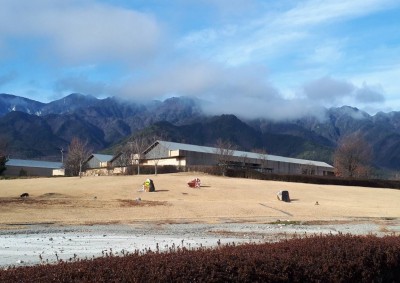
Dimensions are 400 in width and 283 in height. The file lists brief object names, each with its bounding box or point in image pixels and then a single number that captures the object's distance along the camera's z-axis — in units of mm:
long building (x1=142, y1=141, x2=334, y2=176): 107500
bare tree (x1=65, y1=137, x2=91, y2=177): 101188
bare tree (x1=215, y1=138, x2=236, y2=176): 106138
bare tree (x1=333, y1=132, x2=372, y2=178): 116625
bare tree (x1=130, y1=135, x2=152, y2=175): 105694
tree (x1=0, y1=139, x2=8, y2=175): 90700
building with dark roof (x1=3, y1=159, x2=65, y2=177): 114688
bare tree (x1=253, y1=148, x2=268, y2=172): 121062
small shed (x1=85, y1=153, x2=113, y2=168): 124625
